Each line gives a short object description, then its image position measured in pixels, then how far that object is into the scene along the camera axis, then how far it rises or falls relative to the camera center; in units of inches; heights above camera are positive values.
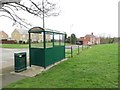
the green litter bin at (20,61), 170.0 -37.0
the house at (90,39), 1372.7 +62.9
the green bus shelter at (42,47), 190.9 -8.9
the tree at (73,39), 1199.1 +52.9
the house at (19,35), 1422.4 +133.8
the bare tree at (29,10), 186.3 +71.6
